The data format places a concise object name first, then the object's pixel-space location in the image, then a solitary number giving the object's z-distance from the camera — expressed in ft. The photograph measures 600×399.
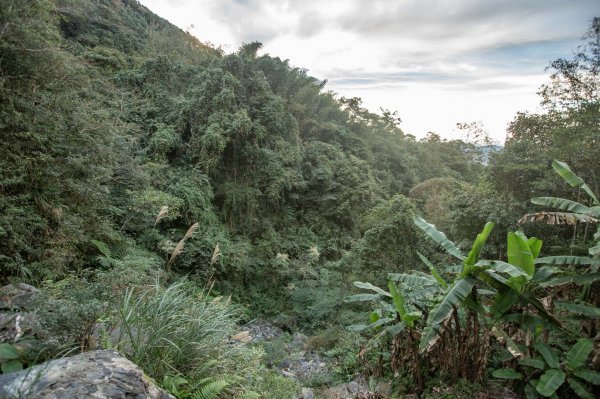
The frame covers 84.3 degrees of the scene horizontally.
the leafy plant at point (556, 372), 8.99
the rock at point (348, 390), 13.67
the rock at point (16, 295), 11.41
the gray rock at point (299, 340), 29.66
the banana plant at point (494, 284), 10.27
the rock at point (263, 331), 32.13
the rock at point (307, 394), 15.72
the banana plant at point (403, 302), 12.28
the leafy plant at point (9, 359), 7.20
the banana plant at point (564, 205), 11.73
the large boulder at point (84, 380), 6.31
